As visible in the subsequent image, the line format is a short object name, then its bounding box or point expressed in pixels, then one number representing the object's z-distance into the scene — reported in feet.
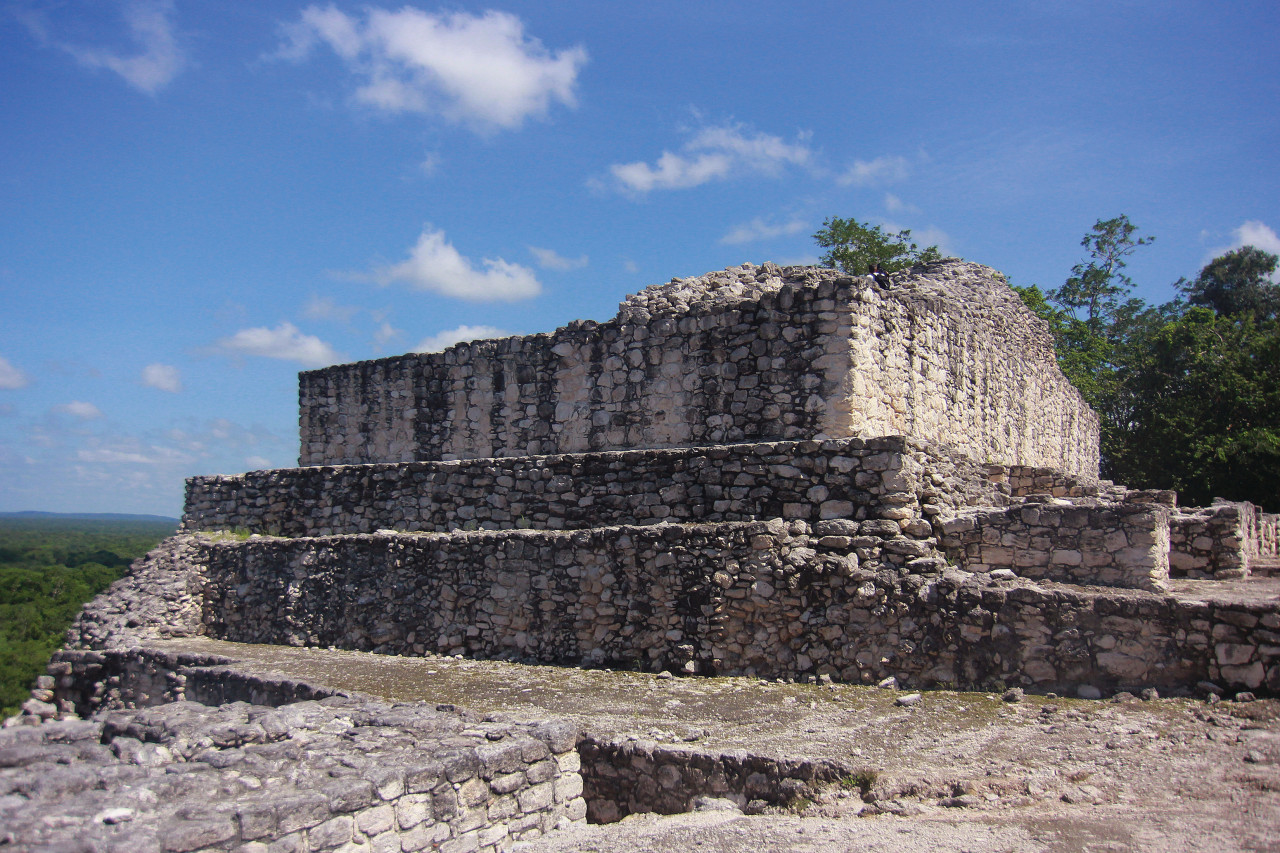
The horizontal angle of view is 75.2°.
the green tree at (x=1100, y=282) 110.63
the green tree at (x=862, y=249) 87.40
